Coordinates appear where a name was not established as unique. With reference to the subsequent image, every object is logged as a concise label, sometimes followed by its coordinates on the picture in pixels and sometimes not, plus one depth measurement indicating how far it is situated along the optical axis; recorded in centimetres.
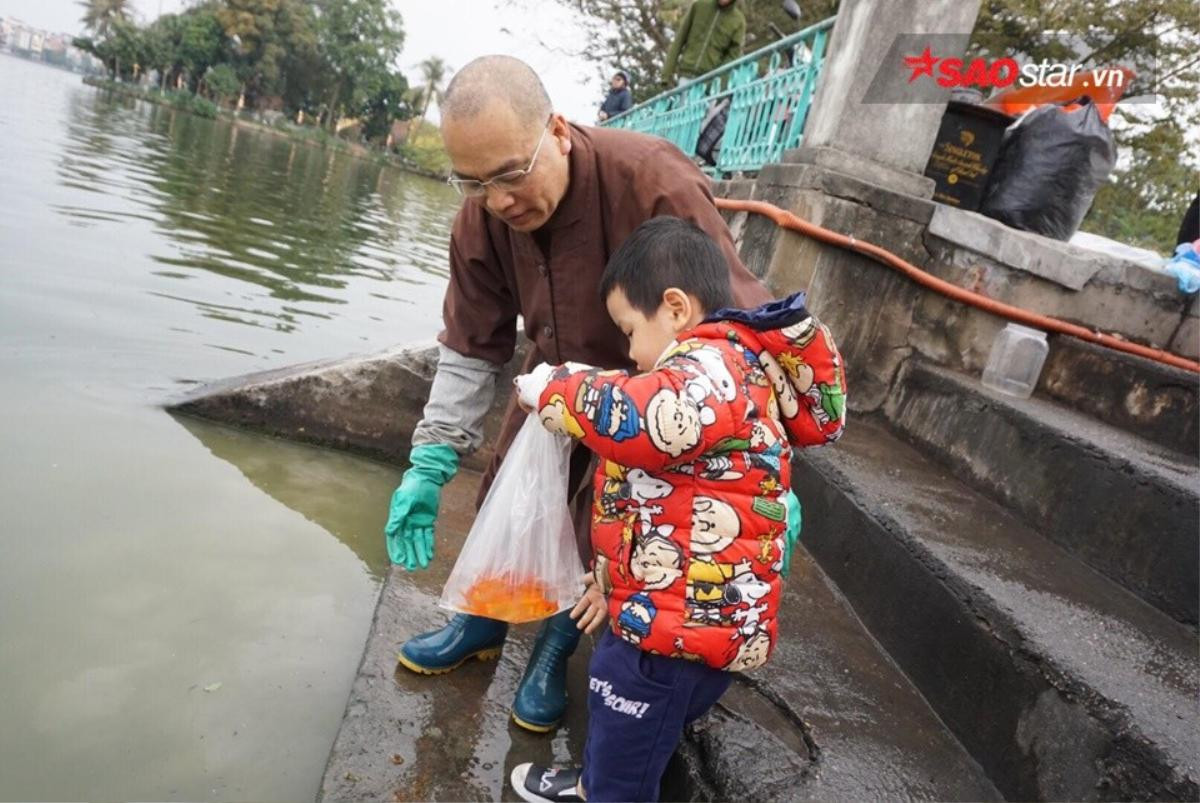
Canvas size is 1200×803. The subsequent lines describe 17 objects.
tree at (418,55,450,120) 6412
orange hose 337
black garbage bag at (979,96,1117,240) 404
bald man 164
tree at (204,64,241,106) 5519
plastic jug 342
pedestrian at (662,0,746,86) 891
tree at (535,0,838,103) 1631
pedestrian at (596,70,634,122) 1284
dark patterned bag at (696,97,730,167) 589
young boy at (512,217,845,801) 140
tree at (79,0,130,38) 7581
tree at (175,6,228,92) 5453
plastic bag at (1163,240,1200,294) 347
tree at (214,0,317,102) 5391
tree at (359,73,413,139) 6003
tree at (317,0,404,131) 5897
